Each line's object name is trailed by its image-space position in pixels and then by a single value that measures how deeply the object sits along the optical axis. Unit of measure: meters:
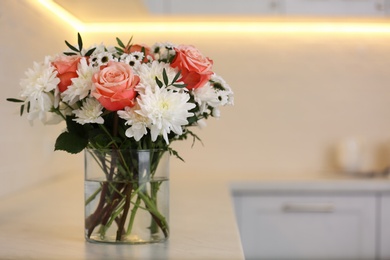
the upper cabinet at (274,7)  3.41
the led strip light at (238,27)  3.74
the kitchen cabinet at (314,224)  3.24
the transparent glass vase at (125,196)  1.57
